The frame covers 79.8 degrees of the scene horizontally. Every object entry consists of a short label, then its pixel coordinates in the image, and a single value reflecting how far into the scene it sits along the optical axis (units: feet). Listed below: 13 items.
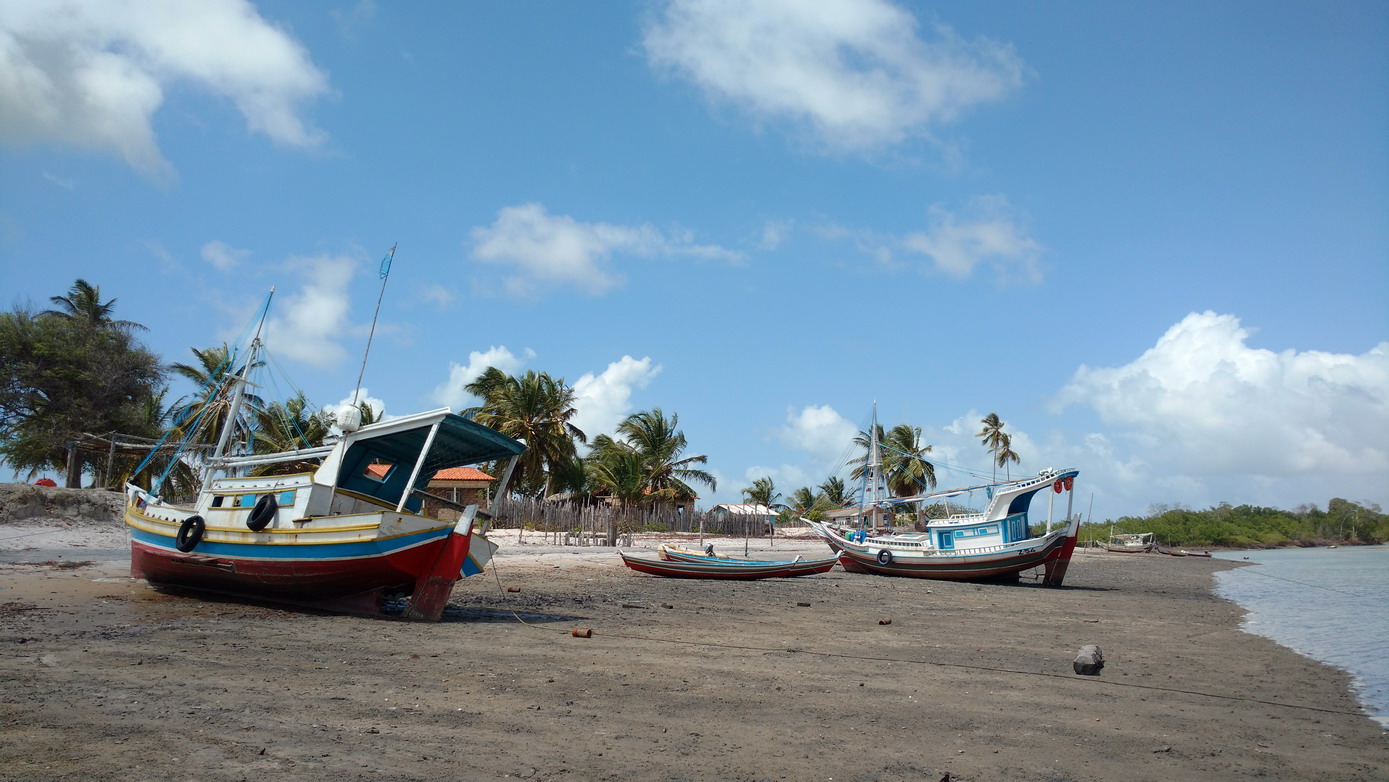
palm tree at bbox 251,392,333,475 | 112.88
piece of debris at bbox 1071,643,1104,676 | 32.94
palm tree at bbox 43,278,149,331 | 124.47
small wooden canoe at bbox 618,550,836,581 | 80.89
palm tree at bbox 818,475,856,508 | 247.09
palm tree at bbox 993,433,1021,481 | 239.30
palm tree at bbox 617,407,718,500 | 175.01
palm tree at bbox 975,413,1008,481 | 241.14
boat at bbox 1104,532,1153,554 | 223.71
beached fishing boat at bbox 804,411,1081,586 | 93.81
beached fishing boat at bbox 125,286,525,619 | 43.19
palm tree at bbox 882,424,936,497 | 205.16
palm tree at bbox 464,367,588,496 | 160.56
